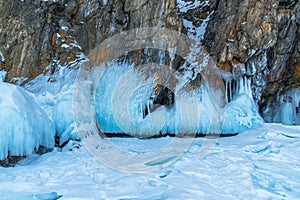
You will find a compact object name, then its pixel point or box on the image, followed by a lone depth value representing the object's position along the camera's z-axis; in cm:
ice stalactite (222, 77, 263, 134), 955
